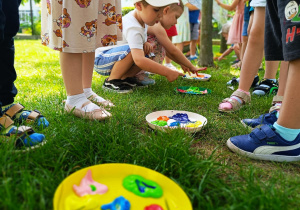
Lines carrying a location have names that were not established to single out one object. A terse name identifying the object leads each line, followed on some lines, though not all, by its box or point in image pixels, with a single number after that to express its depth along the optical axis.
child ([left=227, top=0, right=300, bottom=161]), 1.08
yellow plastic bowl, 0.78
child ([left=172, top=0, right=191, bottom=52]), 4.51
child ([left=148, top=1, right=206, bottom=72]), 2.36
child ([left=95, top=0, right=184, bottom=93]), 1.99
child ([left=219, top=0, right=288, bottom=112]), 1.85
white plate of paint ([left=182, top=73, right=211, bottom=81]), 2.85
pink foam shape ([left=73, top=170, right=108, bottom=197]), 0.83
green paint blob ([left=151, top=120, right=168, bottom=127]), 1.46
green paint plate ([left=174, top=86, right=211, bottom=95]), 2.22
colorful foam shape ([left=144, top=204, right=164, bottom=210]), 0.80
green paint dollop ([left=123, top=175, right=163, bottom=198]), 0.86
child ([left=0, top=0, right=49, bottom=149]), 1.17
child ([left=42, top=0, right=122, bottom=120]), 1.43
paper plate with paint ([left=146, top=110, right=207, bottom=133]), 1.36
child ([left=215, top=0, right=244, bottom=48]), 4.34
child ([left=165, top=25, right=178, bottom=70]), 3.48
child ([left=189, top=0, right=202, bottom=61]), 4.86
